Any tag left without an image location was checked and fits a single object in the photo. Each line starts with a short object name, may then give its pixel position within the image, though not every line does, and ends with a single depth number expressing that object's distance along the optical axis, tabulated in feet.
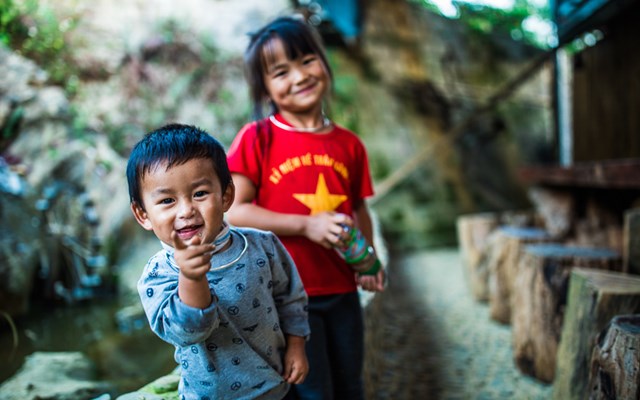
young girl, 4.93
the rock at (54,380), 6.15
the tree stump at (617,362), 4.67
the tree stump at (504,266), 12.22
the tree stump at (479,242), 14.97
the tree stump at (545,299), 9.19
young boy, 3.13
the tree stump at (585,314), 6.49
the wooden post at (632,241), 8.39
